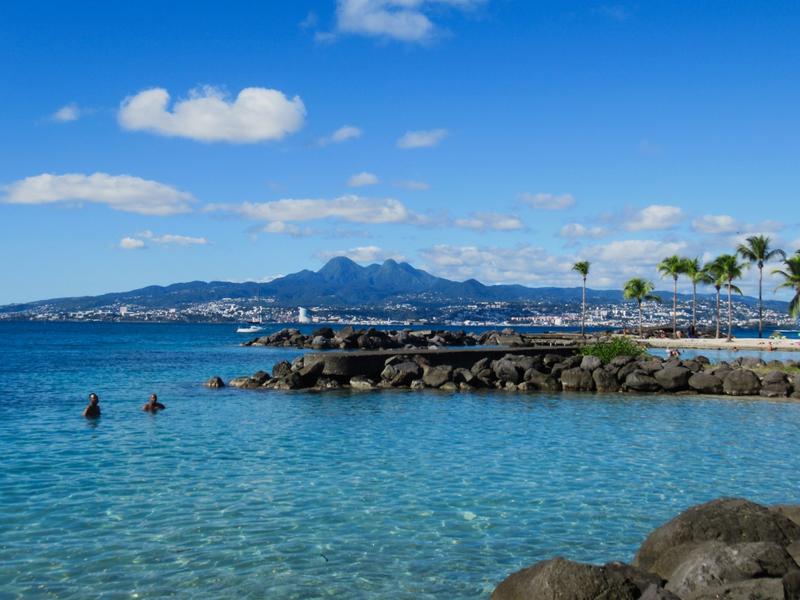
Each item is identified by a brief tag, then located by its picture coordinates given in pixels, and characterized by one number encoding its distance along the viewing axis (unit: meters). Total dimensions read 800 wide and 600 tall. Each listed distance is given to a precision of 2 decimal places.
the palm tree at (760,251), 91.69
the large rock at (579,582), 7.96
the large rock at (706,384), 34.41
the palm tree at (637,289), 116.12
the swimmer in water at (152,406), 27.85
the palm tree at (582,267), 113.56
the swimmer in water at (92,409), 26.03
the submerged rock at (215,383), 37.69
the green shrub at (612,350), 43.56
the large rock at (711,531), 9.55
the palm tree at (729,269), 95.25
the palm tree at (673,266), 106.09
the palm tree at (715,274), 97.94
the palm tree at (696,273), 101.31
